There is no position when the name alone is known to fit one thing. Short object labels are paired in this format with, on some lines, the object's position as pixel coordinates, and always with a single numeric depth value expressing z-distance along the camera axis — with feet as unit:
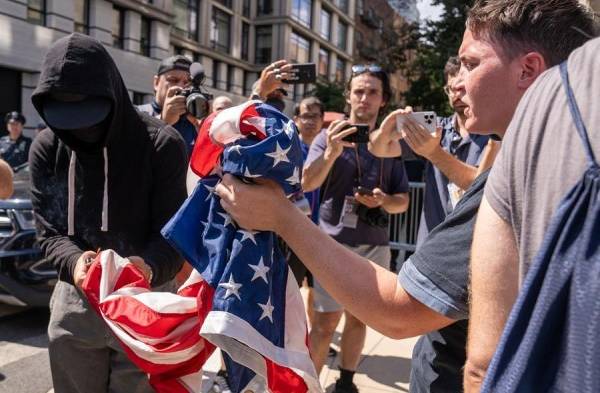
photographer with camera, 12.64
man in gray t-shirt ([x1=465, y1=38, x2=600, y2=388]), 2.55
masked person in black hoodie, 6.63
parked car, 14.05
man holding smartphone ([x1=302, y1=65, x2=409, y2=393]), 11.16
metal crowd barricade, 22.65
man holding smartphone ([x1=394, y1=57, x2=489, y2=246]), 8.75
